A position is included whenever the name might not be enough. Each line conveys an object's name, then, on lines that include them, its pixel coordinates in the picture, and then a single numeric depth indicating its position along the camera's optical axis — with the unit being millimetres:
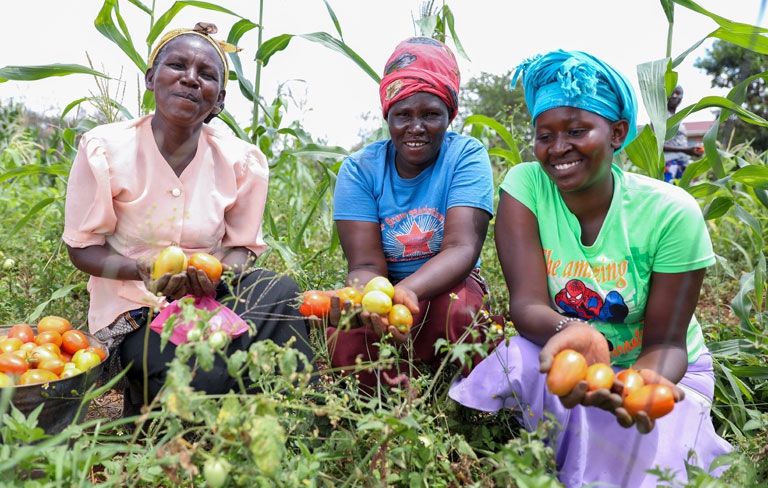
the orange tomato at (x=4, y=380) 1643
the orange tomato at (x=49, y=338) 1970
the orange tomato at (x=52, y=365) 1805
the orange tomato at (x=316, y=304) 1843
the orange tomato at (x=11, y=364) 1743
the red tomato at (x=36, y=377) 1702
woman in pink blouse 2111
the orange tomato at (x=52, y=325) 2057
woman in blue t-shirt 2176
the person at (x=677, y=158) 6449
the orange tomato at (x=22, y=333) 2006
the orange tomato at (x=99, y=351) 1931
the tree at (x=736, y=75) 21141
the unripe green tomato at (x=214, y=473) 1162
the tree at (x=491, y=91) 19969
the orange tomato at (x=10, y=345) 1854
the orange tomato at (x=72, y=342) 2010
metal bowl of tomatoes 1681
